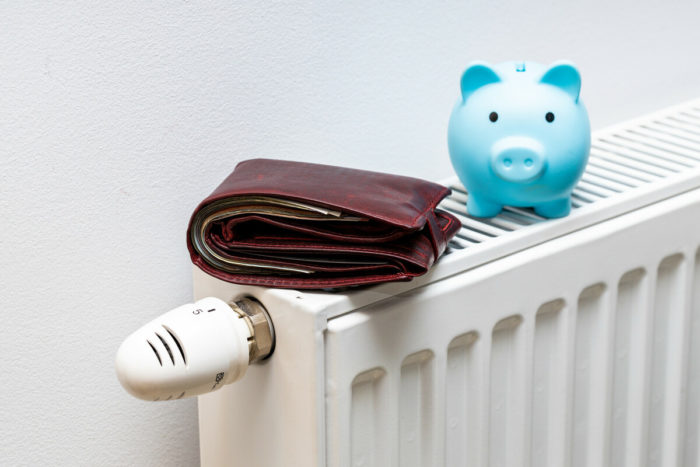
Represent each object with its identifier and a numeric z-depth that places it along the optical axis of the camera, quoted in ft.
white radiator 3.53
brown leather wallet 3.47
